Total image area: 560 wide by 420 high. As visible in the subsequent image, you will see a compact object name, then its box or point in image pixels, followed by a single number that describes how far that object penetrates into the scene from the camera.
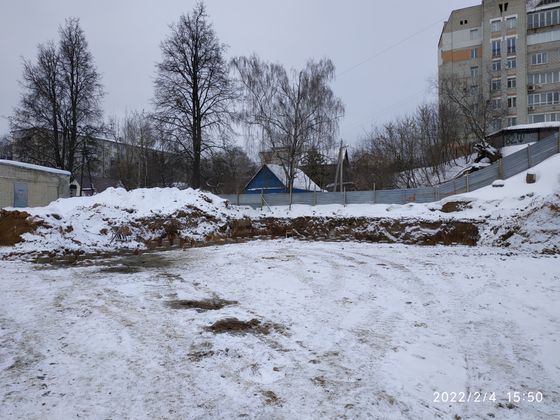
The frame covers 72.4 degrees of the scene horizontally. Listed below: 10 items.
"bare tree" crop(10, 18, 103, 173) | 30.16
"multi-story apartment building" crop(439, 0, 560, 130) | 51.34
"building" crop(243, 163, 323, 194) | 39.44
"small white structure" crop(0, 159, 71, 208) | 20.80
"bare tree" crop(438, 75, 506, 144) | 41.09
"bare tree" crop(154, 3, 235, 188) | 29.66
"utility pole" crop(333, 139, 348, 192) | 35.19
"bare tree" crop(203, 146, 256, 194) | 31.56
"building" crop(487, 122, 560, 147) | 37.84
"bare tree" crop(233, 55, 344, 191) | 34.62
